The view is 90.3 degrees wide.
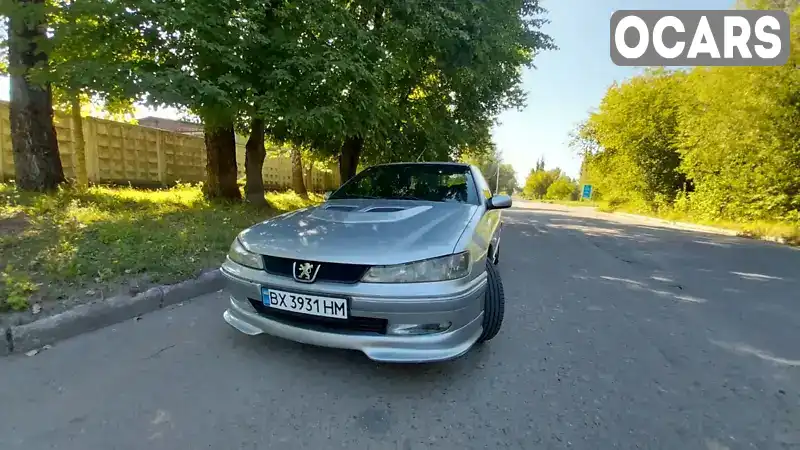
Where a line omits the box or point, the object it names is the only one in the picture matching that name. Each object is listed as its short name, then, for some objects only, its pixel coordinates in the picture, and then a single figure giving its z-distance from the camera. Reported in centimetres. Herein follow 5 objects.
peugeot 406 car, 219
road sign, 4164
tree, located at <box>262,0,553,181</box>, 680
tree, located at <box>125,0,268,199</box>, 538
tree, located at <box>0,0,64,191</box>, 664
